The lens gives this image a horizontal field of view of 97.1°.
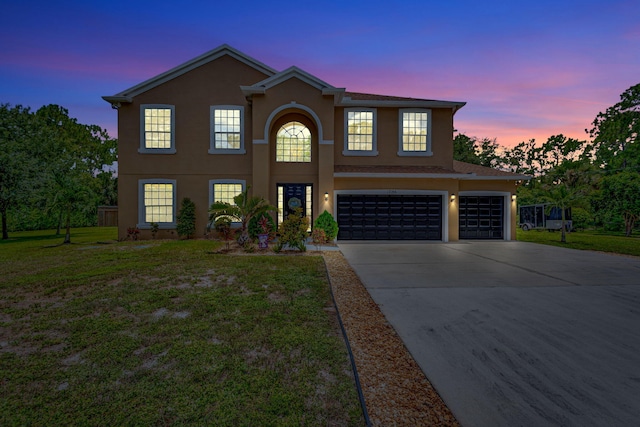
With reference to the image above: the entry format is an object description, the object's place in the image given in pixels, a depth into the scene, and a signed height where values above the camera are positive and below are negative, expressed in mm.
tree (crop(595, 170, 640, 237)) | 18891 +1155
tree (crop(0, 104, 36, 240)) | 14039 +1934
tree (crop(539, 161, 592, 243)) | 14172 +1912
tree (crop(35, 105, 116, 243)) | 12383 +4021
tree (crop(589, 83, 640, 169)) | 27109 +8634
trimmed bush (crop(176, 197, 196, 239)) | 13250 -566
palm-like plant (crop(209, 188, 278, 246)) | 10359 -53
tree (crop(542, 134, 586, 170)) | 37906 +8598
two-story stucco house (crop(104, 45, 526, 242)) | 13539 +2348
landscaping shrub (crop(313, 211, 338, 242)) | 12203 -696
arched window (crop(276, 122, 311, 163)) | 13836 +3164
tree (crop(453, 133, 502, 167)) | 29969 +6907
